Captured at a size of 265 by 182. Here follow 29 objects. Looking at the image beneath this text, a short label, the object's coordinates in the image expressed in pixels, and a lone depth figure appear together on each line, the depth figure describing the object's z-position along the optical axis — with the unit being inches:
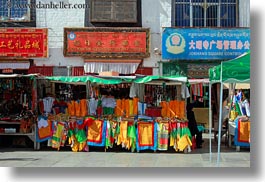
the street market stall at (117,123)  384.5
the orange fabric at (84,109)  401.3
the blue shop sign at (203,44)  553.9
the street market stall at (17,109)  402.6
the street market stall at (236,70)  286.1
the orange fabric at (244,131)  393.3
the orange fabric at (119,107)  397.1
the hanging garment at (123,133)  386.4
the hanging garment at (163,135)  382.0
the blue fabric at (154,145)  383.7
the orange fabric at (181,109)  388.8
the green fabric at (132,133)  386.6
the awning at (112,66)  555.5
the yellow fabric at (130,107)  394.9
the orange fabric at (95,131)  390.6
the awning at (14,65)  561.0
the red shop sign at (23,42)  558.3
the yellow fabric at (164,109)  392.2
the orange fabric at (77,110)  402.0
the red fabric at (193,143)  410.4
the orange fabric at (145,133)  384.2
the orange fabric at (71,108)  402.3
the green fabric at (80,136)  394.3
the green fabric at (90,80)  389.4
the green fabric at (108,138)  389.3
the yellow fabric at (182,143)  383.6
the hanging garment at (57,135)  396.6
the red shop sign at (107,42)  556.7
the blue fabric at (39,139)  398.6
